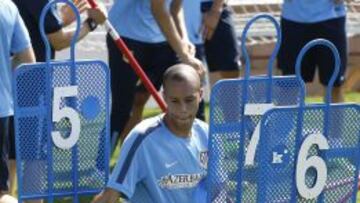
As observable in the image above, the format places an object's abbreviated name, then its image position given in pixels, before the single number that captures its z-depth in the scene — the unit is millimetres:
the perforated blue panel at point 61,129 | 11633
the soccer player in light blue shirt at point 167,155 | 10859
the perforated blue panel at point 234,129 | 11016
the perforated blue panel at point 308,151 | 10484
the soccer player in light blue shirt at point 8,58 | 12172
